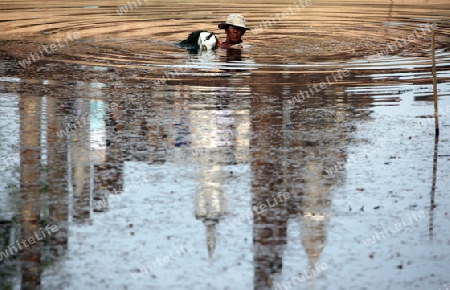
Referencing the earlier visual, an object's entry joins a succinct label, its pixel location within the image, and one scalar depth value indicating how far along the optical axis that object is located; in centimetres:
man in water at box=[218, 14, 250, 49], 2095
